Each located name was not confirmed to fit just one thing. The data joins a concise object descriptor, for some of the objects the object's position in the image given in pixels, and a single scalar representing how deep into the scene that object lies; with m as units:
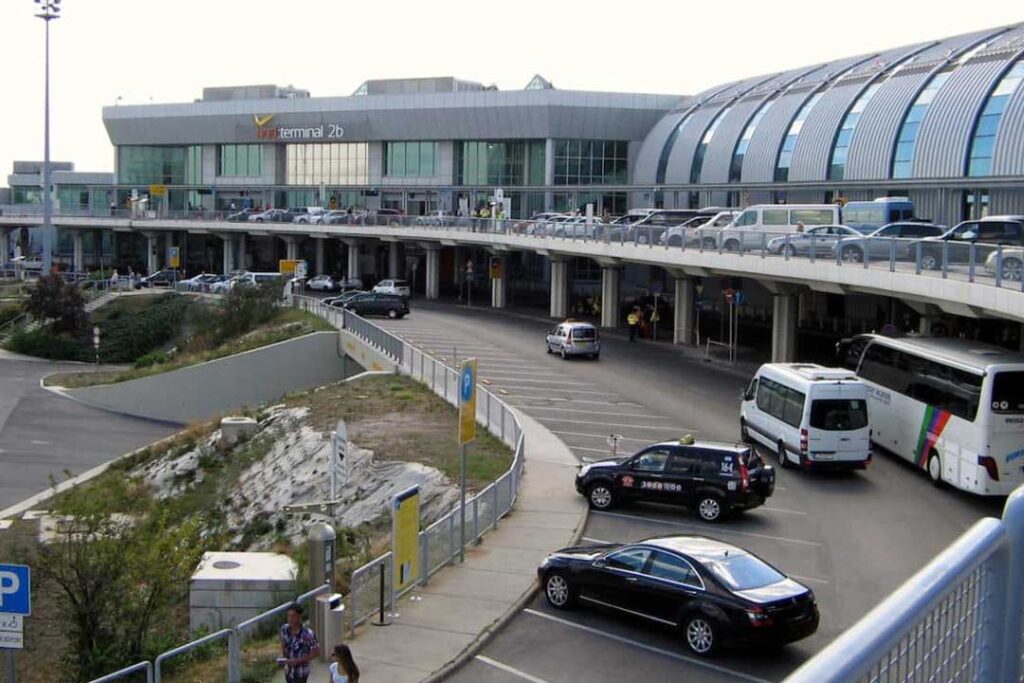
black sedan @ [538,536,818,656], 15.60
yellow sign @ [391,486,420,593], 17.31
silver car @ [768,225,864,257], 35.28
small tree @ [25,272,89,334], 70.12
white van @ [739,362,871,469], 26.81
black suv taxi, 22.98
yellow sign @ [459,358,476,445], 19.88
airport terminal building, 50.47
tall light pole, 71.69
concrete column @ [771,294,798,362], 41.66
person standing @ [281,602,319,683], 14.02
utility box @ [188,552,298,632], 18.36
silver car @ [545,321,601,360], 46.41
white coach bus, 23.94
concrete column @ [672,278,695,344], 51.75
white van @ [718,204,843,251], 40.41
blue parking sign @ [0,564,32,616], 13.47
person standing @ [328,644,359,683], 12.58
